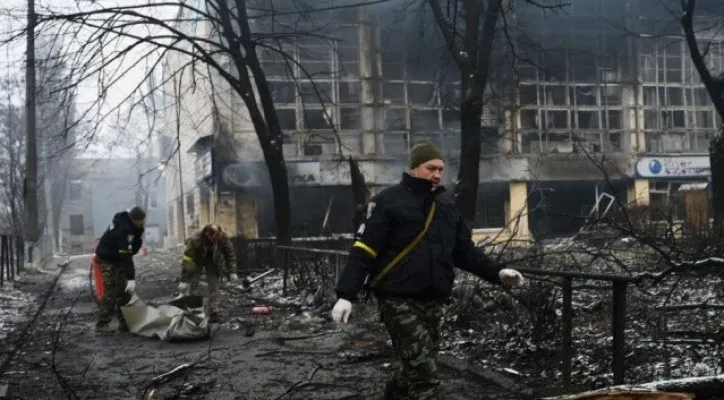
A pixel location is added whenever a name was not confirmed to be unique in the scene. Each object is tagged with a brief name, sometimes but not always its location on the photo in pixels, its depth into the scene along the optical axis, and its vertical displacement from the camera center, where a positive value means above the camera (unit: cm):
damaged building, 2686 +366
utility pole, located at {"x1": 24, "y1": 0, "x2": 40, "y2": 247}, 2250 +154
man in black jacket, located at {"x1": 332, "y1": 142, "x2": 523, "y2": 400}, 433 -34
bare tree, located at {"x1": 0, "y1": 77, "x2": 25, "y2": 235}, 2756 +245
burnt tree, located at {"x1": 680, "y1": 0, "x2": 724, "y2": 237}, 1414 +210
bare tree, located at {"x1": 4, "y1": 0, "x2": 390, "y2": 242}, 1448 +374
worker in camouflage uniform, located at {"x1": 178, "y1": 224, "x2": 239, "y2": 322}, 1009 -58
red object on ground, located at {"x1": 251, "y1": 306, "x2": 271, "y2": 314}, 1097 -142
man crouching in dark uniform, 927 -46
